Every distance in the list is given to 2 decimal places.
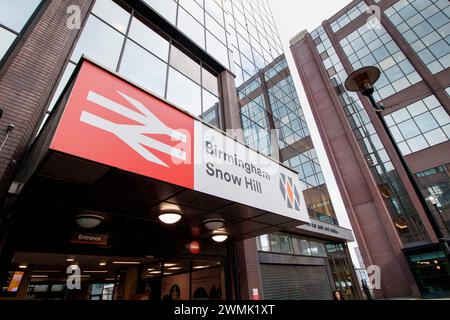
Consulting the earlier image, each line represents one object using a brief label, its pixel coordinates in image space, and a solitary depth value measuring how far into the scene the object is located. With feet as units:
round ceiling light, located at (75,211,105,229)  16.63
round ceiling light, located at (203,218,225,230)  20.62
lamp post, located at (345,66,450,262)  16.98
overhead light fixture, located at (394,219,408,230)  82.11
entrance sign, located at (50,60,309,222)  11.25
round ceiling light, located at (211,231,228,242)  24.00
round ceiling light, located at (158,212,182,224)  17.54
